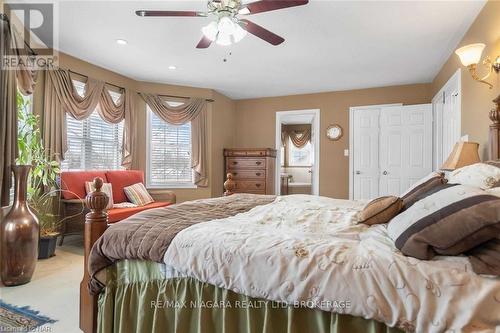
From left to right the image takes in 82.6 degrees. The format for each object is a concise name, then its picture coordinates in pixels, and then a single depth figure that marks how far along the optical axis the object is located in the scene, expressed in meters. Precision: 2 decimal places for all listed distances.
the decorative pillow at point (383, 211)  1.63
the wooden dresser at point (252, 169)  5.39
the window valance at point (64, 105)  3.49
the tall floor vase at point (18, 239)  2.35
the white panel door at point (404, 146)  4.57
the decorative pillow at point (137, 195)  3.88
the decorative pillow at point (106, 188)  3.55
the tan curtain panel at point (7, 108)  2.31
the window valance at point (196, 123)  5.08
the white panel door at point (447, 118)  3.40
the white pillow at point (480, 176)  1.60
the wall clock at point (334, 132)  5.37
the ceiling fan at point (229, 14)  2.00
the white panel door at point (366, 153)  4.94
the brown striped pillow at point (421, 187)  1.69
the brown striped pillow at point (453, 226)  0.98
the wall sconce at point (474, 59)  2.25
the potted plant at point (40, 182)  2.78
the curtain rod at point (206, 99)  5.15
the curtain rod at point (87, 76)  3.78
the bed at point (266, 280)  0.94
